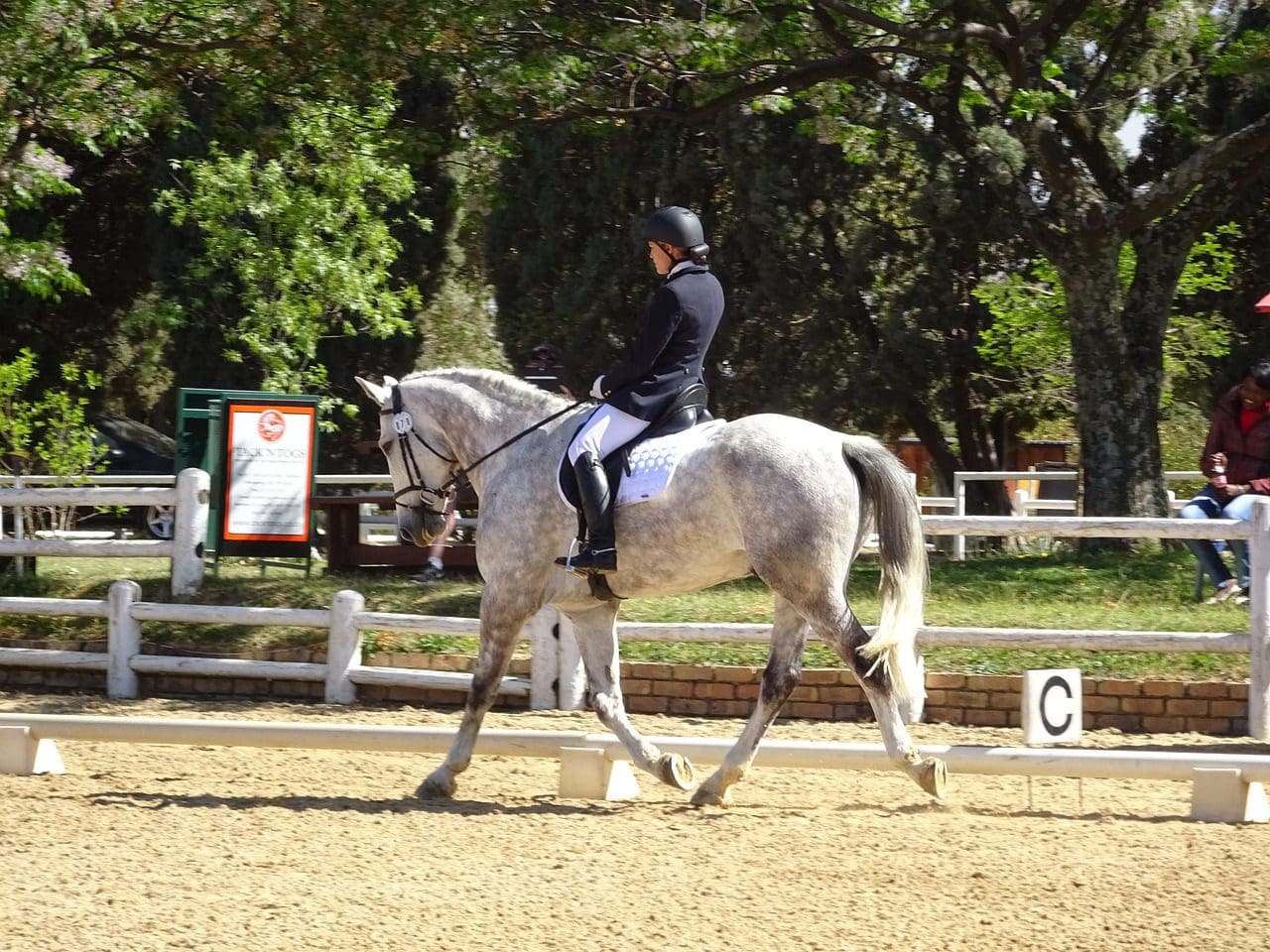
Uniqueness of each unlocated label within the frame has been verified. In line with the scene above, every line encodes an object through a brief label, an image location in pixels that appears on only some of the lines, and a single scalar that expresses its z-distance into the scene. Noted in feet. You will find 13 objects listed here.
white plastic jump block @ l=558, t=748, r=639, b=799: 44.09
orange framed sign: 79.36
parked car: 153.38
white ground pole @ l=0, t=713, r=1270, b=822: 40.29
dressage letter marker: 44.01
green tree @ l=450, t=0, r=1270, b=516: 81.25
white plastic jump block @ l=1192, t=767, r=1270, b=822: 40.09
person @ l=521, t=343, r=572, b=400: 74.28
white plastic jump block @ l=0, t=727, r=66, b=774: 48.37
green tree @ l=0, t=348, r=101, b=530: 91.25
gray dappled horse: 41.06
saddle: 42.70
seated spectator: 65.57
